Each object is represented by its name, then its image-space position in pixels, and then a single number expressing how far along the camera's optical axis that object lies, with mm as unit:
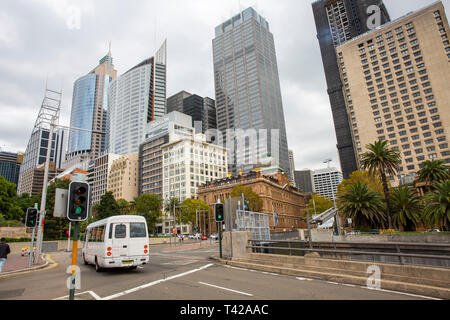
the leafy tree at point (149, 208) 67250
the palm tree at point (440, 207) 28609
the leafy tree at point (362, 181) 50438
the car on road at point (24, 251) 28916
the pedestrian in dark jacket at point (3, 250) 11594
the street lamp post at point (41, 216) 17594
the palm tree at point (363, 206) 38531
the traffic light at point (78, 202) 6020
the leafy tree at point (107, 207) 65312
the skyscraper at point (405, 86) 86875
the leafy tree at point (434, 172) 38344
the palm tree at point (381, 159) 37531
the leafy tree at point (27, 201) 67188
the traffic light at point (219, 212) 16041
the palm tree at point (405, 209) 37625
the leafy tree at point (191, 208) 69750
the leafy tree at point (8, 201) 37750
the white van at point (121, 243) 11688
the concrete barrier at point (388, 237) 25984
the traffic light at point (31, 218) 15102
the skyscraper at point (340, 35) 123312
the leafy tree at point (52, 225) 51750
